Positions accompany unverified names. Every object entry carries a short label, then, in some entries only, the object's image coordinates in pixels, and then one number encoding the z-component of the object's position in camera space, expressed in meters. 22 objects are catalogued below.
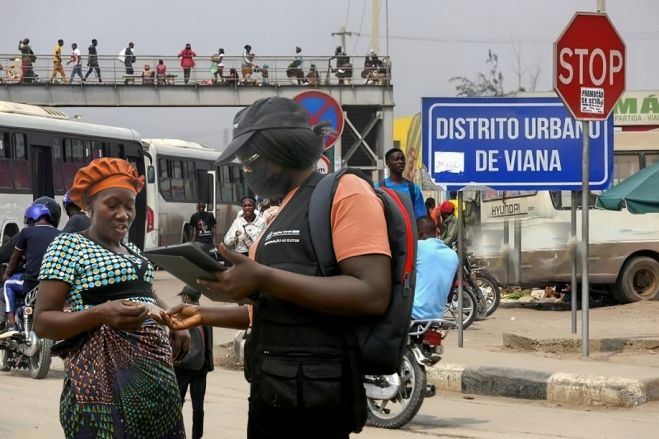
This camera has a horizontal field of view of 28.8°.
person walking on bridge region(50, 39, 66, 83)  44.06
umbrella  14.48
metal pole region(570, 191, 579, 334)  14.23
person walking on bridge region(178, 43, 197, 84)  44.31
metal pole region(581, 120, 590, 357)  12.52
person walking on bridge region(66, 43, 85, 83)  44.06
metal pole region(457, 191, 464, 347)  13.57
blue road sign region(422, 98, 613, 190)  13.59
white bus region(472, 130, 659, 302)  20.36
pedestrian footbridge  43.50
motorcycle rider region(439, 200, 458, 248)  18.86
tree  70.44
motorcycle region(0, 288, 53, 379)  11.78
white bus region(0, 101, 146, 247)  24.03
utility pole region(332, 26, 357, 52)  77.69
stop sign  12.46
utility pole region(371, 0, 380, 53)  52.78
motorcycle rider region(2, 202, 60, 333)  11.67
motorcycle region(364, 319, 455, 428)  8.96
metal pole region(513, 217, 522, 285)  20.47
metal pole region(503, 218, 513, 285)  20.55
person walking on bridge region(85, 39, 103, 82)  43.94
